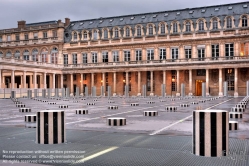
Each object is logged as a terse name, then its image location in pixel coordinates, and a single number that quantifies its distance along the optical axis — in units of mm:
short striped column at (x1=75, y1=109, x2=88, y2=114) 16406
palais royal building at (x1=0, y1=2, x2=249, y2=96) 57688
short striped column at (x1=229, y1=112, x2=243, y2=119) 13579
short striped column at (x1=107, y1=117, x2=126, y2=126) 10945
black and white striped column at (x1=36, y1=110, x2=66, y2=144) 7062
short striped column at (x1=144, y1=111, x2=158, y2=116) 14930
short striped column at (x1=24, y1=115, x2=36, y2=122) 11780
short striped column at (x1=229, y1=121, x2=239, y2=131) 9781
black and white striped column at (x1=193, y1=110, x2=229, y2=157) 6000
